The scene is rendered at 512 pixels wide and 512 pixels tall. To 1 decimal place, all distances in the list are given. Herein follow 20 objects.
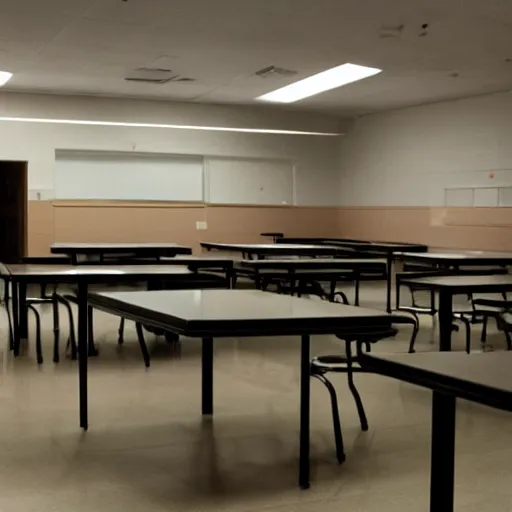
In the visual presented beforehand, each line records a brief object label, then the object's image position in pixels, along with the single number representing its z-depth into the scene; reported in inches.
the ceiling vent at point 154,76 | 391.9
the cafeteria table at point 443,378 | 65.3
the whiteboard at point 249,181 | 512.1
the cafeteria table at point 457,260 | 279.3
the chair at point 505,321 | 134.4
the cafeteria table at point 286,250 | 339.3
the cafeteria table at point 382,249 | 350.0
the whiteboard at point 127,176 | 476.4
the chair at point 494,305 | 208.4
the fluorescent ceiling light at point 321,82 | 383.6
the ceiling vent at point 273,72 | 380.8
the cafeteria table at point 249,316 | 108.4
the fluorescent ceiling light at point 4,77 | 399.9
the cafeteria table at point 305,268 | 277.1
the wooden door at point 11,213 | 492.1
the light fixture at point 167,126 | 459.5
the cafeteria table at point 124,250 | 313.1
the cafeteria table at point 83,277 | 176.6
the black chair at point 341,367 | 129.2
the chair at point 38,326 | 226.4
